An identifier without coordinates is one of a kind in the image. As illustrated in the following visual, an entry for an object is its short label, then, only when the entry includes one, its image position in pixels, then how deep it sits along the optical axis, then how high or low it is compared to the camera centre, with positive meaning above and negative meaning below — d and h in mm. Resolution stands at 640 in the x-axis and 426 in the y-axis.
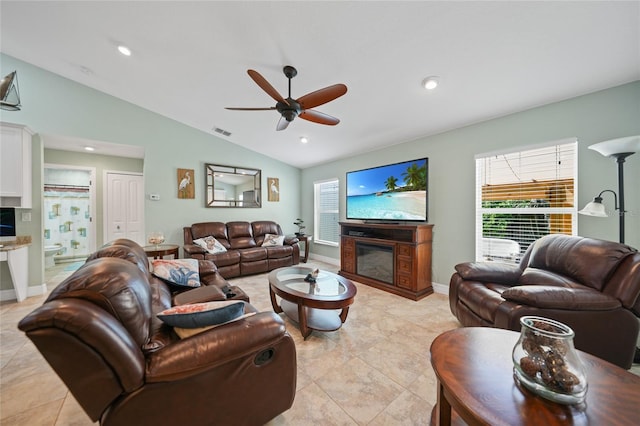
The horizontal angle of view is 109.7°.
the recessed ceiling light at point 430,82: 2291 +1348
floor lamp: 1715 +465
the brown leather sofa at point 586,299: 1591 -641
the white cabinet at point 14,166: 2920 +599
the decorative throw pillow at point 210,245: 4033 -604
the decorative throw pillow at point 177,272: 2145 -598
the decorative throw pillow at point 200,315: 1119 -524
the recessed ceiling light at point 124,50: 2561 +1870
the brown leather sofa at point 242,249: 3945 -720
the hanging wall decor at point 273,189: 5570 +571
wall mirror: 4805 +576
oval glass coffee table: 2025 -804
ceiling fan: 1952 +1056
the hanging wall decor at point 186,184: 4457 +557
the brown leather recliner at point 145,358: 761 -628
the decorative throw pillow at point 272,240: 4754 -610
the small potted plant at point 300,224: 5641 -335
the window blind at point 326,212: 5246 -9
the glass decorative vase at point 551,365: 853 -614
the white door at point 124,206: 4809 +117
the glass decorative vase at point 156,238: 3609 -434
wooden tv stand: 3188 -635
